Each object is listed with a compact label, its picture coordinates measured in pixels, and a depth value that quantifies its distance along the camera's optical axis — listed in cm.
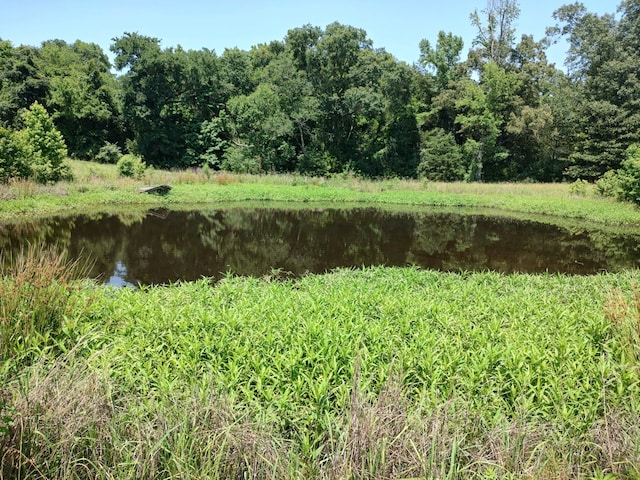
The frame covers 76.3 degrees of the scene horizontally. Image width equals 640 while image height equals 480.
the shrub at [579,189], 2300
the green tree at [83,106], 3181
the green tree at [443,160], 3167
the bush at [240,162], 3075
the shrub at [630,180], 1811
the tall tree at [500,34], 3325
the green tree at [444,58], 3441
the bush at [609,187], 2004
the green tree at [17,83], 3062
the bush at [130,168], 2294
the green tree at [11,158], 1608
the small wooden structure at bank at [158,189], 2054
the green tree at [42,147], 1753
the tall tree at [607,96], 2884
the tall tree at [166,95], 3044
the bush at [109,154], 3150
